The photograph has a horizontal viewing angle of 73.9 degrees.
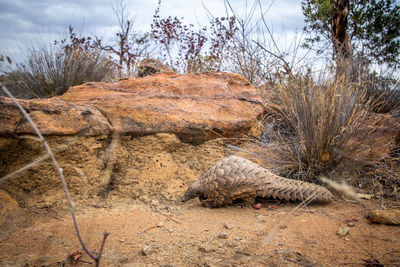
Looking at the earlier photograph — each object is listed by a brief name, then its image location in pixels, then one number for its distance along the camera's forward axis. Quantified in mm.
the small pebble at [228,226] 1643
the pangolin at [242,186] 1999
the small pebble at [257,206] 2023
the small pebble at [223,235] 1521
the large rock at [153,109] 1979
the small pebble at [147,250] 1358
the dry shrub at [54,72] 3996
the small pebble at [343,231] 1529
